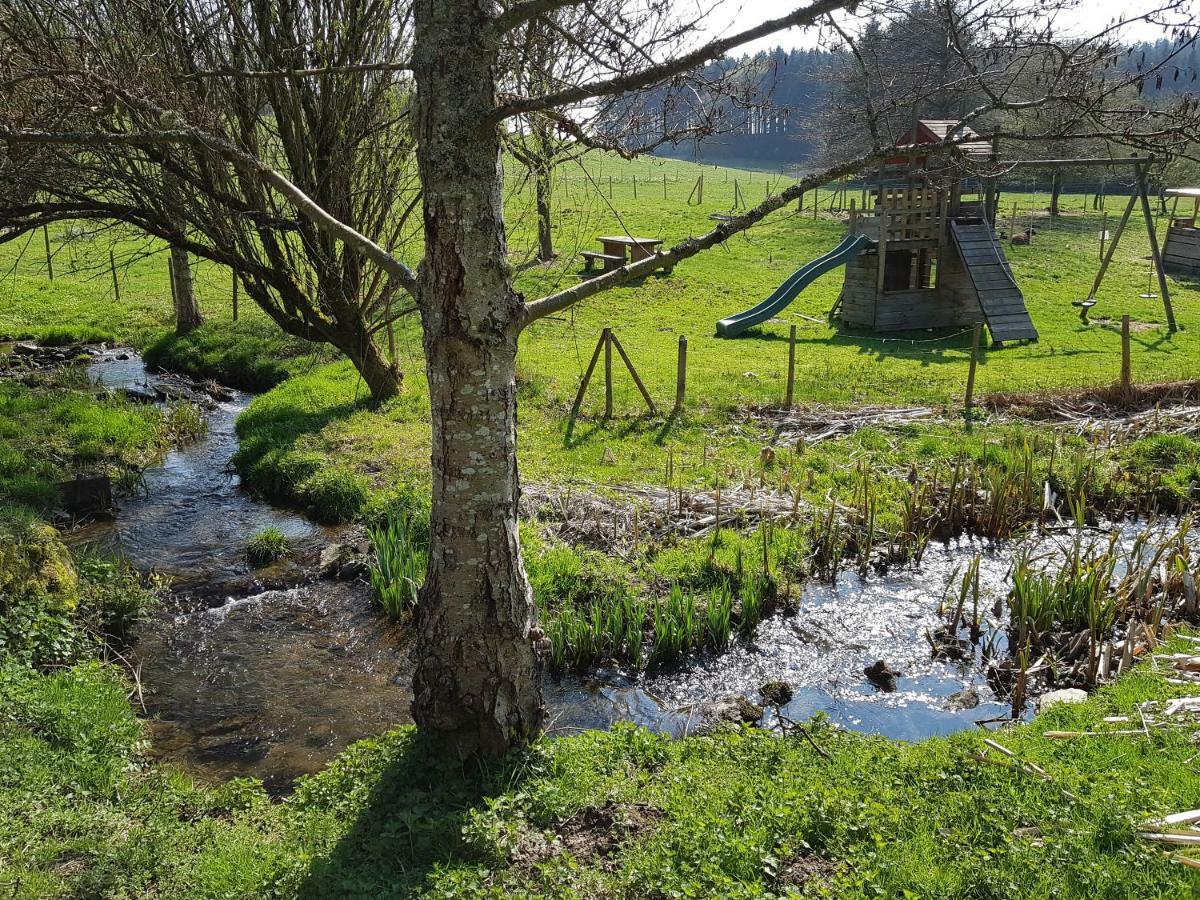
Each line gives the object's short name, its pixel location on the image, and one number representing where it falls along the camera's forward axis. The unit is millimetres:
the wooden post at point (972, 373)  13805
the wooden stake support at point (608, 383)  13562
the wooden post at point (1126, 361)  13508
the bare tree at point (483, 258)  4398
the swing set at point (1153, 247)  19625
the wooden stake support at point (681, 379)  13812
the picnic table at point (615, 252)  22289
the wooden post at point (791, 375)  13828
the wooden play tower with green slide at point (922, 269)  19828
